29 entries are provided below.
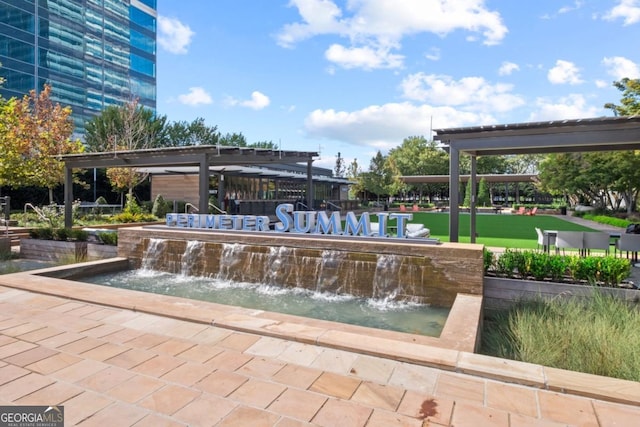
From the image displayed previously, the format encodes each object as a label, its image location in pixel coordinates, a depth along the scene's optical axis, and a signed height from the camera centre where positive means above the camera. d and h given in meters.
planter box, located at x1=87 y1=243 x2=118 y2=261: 12.89 -1.47
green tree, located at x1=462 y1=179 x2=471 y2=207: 36.71 +1.23
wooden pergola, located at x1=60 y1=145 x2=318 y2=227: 12.50 +1.73
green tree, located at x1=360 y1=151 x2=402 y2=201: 40.62 +3.24
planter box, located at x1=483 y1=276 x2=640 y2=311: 6.66 -1.37
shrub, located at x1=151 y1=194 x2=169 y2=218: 22.11 -0.06
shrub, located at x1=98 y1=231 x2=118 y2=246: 13.11 -1.03
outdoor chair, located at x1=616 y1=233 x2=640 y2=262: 8.67 -0.62
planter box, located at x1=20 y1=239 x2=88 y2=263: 13.11 -1.47
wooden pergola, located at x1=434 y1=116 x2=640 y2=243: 8.57 +1.74
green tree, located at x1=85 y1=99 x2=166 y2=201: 24.95 +5.68
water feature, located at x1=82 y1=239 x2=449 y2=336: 6.80 -1.70
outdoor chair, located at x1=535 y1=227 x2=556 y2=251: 9.95 -0.68
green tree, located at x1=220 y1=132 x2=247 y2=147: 47.34 +8.30
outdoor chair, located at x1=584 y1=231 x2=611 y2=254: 8.95 -0.61
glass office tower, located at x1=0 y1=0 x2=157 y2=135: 41.91 +19.28
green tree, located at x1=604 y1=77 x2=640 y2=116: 15.33 +4.82
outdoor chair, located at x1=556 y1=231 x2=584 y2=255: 9.17 -0.61
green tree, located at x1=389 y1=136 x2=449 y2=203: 58.34 +7.35
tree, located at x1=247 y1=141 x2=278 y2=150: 54.70 +9.00
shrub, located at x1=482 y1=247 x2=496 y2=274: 7.88 -0.97
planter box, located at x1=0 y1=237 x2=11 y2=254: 13.29 -1.32
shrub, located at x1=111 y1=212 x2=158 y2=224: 19.16 -0.55
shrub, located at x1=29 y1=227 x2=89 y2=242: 13.68 -0.99
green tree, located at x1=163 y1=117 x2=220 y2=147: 39.44 +7.55
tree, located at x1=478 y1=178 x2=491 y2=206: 40.47 +1.77
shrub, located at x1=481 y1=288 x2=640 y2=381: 3.96 -1.42
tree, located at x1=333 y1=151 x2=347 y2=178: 98.06 +10.86
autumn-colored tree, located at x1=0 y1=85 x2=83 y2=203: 17.22 +3.01
